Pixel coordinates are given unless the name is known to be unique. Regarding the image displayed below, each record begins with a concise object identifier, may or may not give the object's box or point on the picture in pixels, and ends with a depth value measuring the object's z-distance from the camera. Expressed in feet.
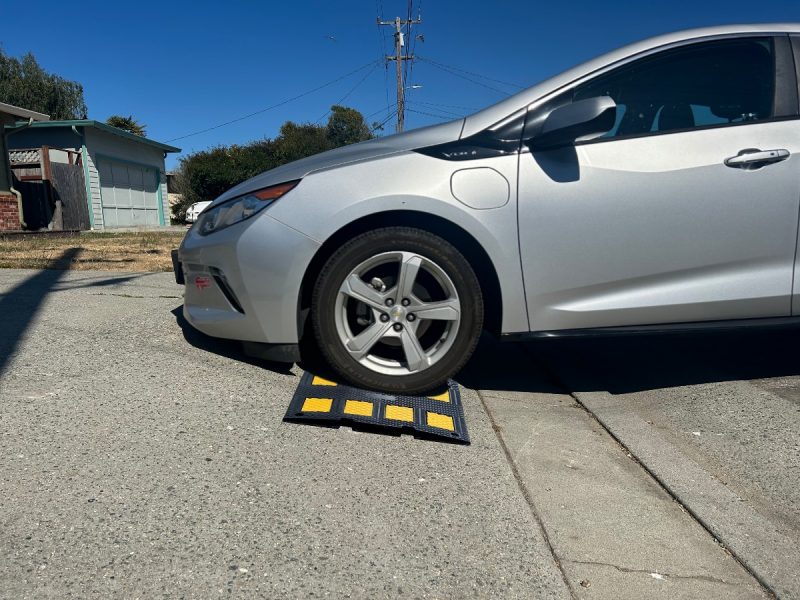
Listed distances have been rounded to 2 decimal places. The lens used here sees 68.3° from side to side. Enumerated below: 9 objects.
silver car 8.72
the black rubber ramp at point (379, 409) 8.04
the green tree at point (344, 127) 162.20
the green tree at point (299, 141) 124.36
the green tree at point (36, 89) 127.03
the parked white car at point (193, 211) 74.71
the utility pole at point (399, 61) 107.94
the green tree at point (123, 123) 131.44
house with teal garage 58.49
